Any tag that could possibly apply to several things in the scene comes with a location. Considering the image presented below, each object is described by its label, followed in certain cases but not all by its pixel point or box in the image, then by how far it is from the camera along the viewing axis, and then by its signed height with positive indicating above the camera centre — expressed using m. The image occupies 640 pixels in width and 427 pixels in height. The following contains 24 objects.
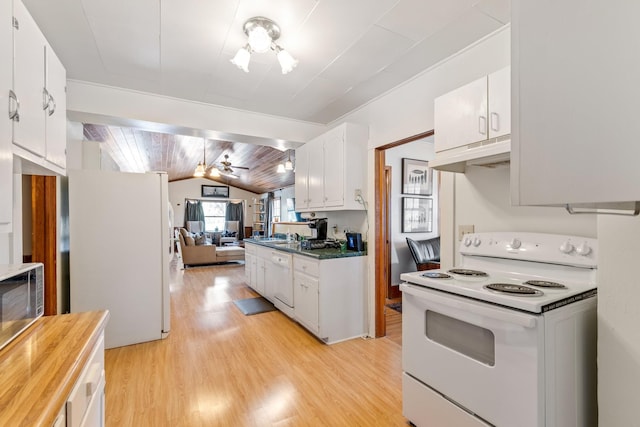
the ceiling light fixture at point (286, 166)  5.40 +0.89
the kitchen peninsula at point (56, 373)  0.70 -0.45
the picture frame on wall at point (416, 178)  4.34 +0.54
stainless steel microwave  0.99 -0.31
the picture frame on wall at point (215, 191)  11.53 +0.94
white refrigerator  2.64 -0.34
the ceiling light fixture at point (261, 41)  1.74 +1.06
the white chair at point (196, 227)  10.84 -0.50
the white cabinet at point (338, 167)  2.98 +0.50
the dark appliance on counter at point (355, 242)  3.08 -0.31
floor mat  3.74 -1.25
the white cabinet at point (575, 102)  0.57 +0.24
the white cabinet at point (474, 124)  1.52 +0.51
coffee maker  3.64 -0.20
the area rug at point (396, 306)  3.81 -1.26
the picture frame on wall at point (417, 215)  4.36 -0.03
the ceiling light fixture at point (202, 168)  5.91 +0.96
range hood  1.48 +0.31
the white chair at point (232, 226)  11.92 -0.50
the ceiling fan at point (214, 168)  6.06 +1.02
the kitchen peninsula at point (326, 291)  2.79 -0.79
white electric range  1.12 -0.55
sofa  7.00 -0.96
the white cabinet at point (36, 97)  1.11 +0.52
